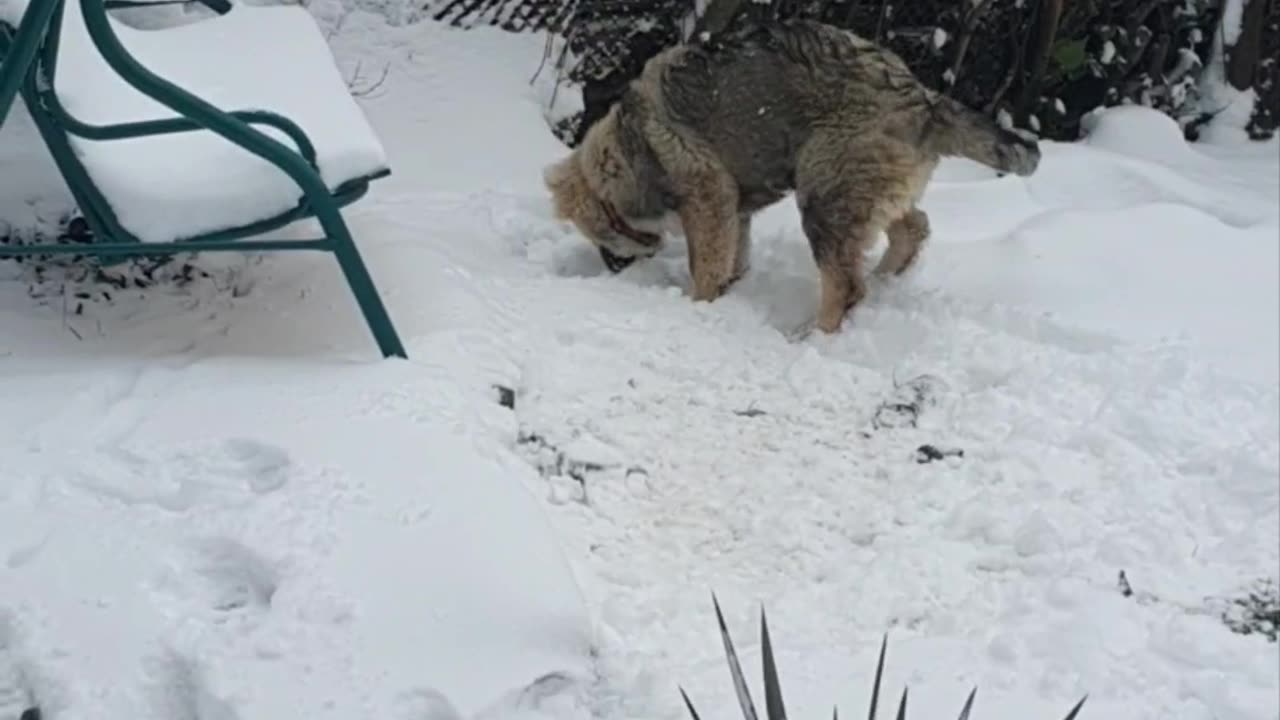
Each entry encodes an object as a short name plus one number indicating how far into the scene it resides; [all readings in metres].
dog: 4.46
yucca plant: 2.13
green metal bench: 3.35
